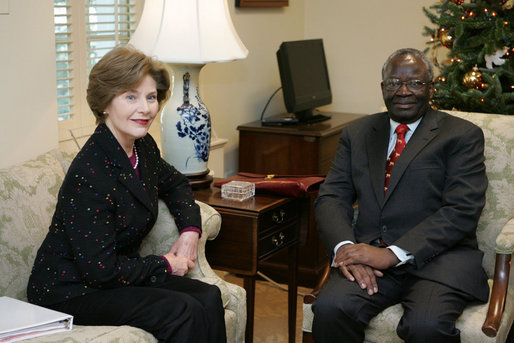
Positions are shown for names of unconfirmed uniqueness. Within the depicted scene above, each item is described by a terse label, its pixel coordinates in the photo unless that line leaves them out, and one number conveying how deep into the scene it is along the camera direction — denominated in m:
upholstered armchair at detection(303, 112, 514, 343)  2.16
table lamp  2.65
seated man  2.22
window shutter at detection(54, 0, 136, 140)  3.00
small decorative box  2.70
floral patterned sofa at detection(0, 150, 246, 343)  1.92
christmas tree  3.08
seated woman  1.97
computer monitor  3.90
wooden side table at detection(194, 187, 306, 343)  2.58
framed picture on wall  3.95
